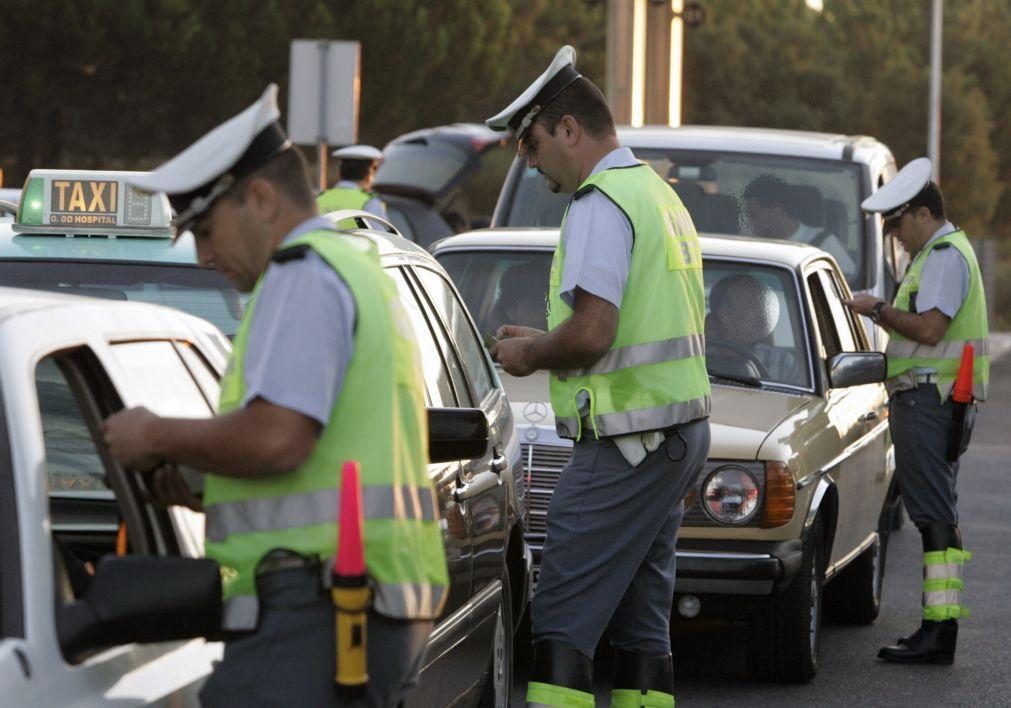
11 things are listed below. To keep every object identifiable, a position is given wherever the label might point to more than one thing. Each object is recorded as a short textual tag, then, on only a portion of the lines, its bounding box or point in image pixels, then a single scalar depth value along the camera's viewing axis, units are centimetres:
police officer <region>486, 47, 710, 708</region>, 916
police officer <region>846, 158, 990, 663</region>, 1422
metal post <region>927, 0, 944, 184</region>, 7153
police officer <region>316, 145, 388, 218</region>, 2309
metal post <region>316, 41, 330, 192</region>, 2771
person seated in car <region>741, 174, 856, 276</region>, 2014
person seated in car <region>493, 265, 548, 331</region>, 1427
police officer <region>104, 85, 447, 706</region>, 548
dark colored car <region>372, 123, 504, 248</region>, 3621
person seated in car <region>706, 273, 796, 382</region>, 1409
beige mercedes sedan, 1240
